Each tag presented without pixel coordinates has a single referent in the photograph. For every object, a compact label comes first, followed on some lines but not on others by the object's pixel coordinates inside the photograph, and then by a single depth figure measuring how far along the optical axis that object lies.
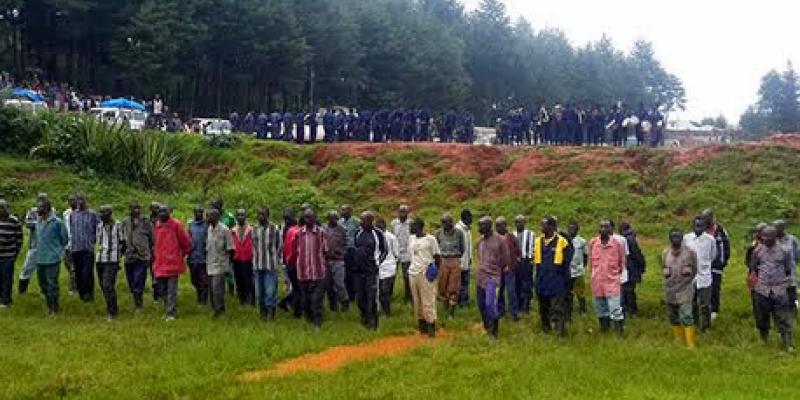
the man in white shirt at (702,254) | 11.88
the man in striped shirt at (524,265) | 13.20
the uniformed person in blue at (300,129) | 32.78
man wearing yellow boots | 11.31
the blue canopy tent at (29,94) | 34.51
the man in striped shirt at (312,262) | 12.16
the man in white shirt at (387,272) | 13.01
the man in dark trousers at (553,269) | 11.69
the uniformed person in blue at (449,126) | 33.56
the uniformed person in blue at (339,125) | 32.38
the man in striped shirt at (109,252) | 12.47
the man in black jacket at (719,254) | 12.53
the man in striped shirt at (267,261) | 12.62
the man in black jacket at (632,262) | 13.08
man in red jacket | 12.39
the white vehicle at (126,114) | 33.22
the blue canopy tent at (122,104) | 37.59
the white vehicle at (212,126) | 36.33
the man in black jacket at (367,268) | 12.20
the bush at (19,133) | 27.59
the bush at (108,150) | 25.98
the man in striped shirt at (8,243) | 12.66
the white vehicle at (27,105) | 28.65
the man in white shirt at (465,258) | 13.48
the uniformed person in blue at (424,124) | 32.66
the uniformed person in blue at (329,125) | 32.38
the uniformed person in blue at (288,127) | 33.09
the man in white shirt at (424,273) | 11.85
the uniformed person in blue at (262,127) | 33.56
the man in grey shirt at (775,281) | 10.95
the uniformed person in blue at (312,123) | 32.75
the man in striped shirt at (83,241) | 13.06
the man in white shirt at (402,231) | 13.91
